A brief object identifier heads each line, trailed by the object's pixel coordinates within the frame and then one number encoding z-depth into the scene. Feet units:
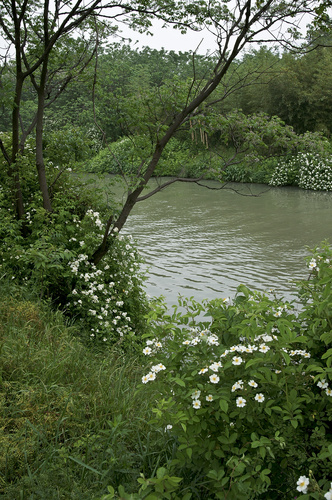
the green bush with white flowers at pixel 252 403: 5.87
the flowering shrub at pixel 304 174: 67.46
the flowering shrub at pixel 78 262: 15.34
